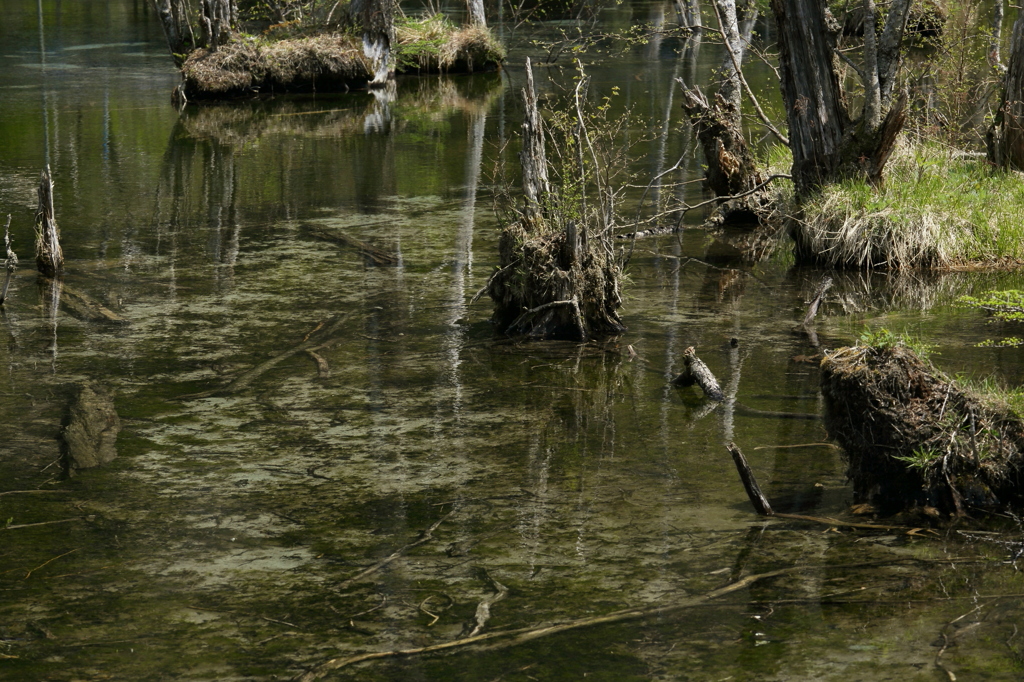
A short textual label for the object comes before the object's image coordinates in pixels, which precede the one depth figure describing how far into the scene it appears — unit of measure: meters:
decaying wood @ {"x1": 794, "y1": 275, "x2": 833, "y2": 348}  16.81
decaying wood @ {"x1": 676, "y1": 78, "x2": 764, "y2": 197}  23.86
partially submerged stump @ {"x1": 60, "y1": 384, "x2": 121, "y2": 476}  12.54
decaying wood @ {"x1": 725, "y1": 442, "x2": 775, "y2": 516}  10.40
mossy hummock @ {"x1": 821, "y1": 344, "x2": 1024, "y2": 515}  10.50
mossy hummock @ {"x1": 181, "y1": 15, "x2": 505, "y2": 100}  44.53
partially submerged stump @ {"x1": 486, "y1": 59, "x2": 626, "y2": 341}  16.48
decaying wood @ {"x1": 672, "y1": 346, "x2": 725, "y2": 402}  14.11
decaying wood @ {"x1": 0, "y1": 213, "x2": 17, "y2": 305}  18.39
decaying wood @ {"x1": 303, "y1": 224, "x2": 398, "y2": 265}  21.53
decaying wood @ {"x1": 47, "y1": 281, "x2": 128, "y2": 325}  17.91
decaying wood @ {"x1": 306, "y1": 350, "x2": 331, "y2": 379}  15.35
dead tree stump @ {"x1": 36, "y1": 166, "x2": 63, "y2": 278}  20.11
